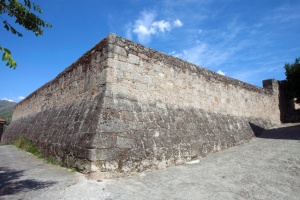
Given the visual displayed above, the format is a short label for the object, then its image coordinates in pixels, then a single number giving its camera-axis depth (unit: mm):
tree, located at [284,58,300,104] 14648
